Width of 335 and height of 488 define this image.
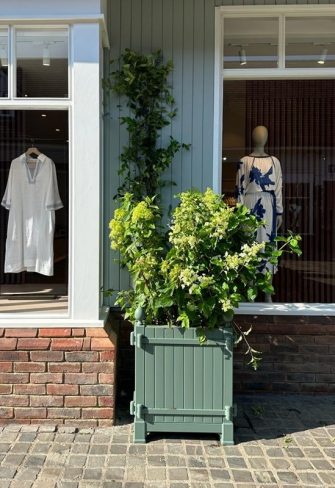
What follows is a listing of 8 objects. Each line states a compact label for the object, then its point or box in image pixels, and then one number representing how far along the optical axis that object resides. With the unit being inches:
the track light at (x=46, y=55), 149.7
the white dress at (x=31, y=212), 171.8
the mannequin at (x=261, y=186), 182.7
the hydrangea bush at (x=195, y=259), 128.9
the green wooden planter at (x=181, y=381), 135.2
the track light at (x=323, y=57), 179.1
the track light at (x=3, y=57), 148.2
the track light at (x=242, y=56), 178.1
